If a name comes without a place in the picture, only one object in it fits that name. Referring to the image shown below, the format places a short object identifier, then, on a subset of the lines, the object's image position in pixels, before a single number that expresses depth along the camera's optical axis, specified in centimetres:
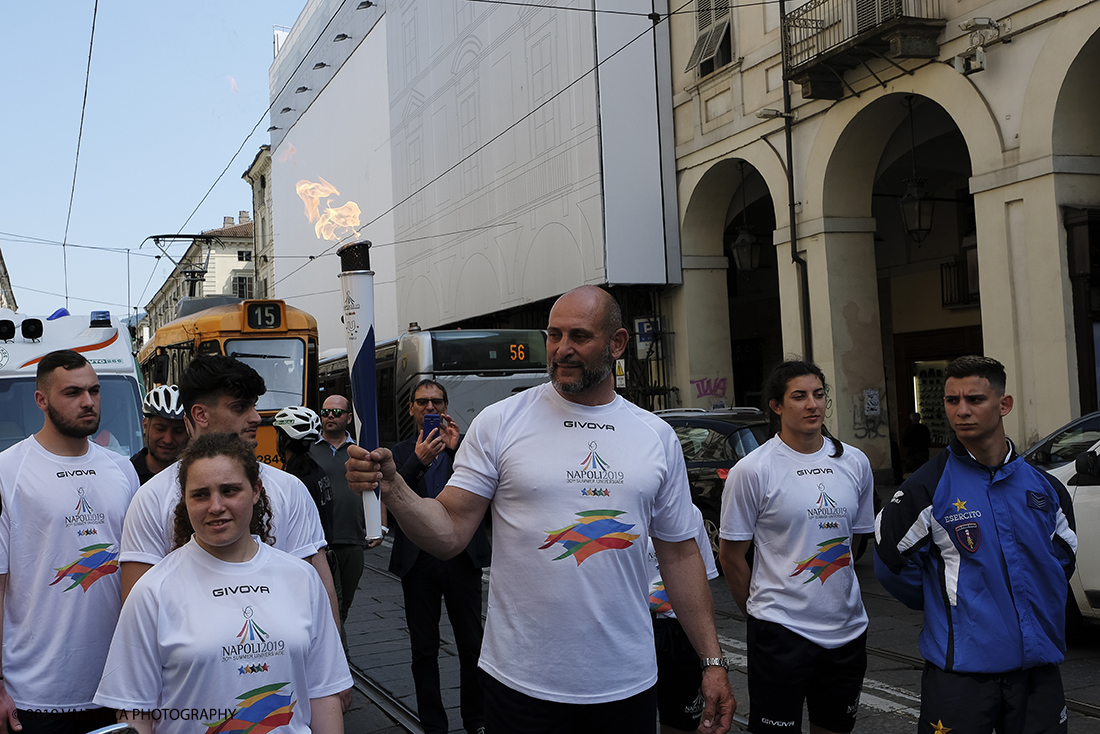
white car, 706
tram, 1478
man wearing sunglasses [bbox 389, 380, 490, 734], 548
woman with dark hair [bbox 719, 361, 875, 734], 398
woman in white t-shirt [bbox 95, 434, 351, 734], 272
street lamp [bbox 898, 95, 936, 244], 1516
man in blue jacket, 341
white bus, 1614
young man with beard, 364
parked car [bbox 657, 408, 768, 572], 1054
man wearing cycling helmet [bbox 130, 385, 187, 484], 490
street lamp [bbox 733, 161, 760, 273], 1925
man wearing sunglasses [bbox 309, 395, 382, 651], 669
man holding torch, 303
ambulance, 799
